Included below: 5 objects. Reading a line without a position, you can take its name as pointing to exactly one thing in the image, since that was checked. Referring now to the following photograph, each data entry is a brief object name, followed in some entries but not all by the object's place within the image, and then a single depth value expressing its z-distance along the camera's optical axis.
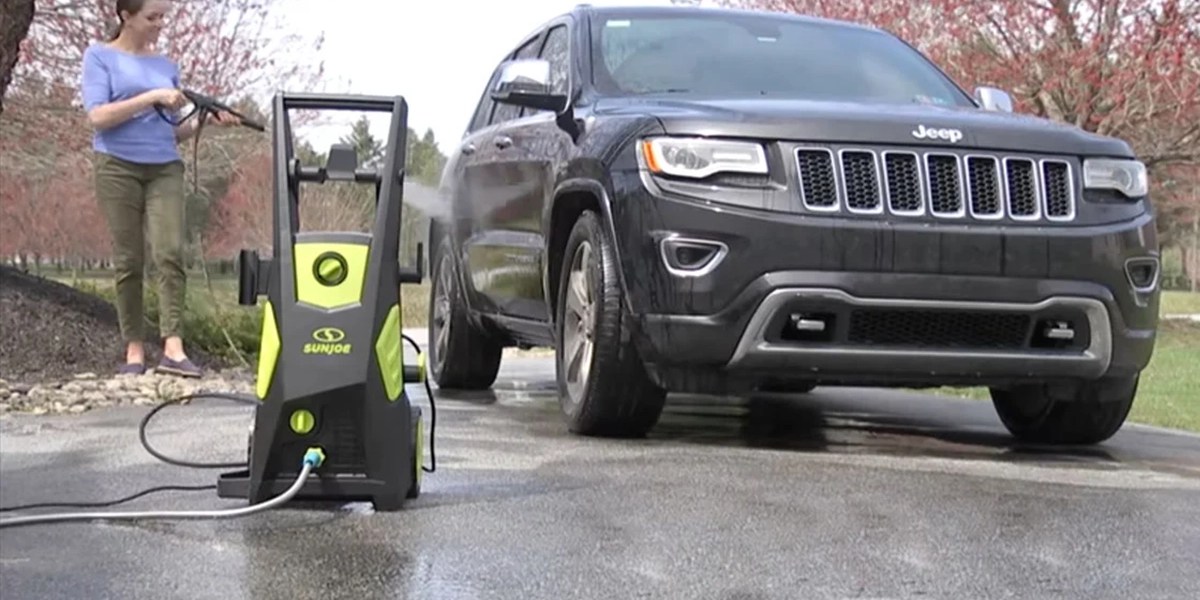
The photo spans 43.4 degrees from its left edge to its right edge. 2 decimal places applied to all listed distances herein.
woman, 6.88
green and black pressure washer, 3.54
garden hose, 3.56
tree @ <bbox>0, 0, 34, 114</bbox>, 7.47
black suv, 4.80
